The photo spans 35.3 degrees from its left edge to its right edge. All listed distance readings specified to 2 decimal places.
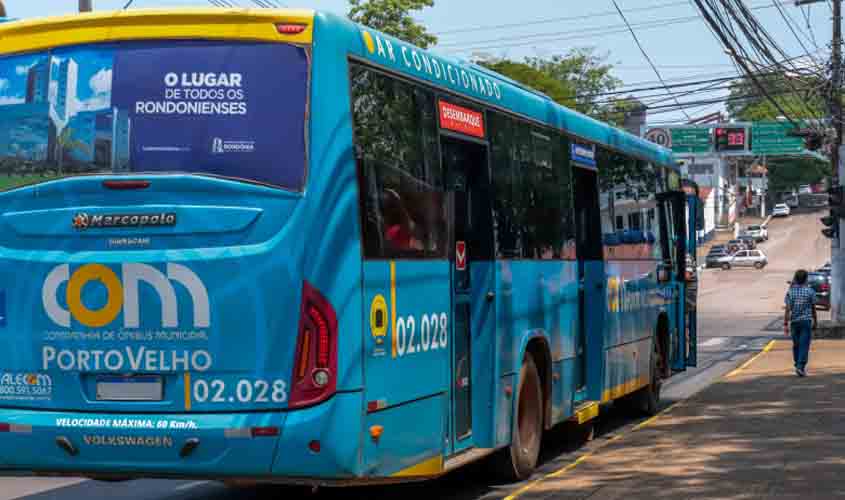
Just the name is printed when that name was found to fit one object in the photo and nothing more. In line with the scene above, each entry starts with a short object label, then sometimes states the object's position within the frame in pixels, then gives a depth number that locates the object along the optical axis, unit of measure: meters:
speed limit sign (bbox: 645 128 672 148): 72.88
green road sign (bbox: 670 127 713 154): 76.94
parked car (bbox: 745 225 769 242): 111.25
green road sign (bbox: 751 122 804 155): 77.69
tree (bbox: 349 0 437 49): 53.59
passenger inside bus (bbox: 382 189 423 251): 8.21
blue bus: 7.42
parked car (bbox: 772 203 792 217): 134.25
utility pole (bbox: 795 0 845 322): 35.87
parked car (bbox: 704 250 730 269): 88.88
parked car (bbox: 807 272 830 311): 47.75
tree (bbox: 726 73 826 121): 128.25
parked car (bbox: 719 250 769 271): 86.44
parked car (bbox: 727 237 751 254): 92.25
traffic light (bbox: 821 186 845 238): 33.50
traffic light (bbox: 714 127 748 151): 72.44
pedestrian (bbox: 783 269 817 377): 21.47
